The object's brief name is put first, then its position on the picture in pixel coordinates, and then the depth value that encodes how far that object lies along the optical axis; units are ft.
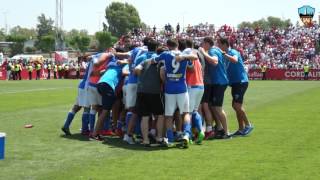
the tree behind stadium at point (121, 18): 405.39
